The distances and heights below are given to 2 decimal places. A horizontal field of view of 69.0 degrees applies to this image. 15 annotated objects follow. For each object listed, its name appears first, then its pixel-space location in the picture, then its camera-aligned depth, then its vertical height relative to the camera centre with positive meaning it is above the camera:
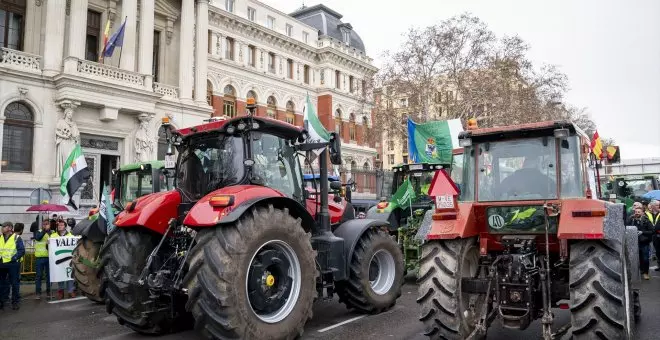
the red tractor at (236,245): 4.79 -0.61
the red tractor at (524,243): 4.31 -0.49
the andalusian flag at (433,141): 12.58 +1.42
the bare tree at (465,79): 24.81 +6.25
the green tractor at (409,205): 10.59 -0.25
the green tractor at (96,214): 8.75 -0.47
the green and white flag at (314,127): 8.06 +1.14
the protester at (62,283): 10.05 -1.85
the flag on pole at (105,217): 8.29 -0.42
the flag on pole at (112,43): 20.66 +6.51
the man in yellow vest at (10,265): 8.77 -1.33
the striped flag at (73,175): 11.43 +0.44
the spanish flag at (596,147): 6.26 +0.66
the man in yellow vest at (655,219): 10.59 -0.55
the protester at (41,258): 10.04 -1.37
